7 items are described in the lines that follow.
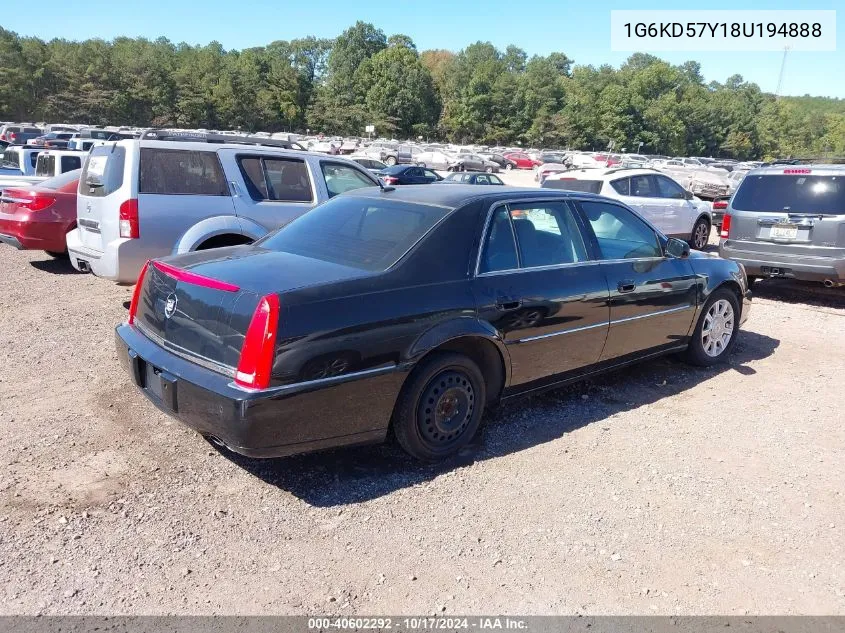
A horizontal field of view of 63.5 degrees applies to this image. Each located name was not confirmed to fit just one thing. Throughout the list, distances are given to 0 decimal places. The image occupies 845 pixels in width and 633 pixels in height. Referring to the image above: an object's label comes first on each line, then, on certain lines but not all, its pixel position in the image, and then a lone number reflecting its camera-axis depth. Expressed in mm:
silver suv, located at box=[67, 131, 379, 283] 6520
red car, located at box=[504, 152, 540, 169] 56688
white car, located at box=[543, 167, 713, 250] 12047
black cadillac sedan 3400
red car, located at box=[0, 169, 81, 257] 9227
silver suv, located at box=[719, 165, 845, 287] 8469
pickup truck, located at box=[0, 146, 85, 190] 12023
